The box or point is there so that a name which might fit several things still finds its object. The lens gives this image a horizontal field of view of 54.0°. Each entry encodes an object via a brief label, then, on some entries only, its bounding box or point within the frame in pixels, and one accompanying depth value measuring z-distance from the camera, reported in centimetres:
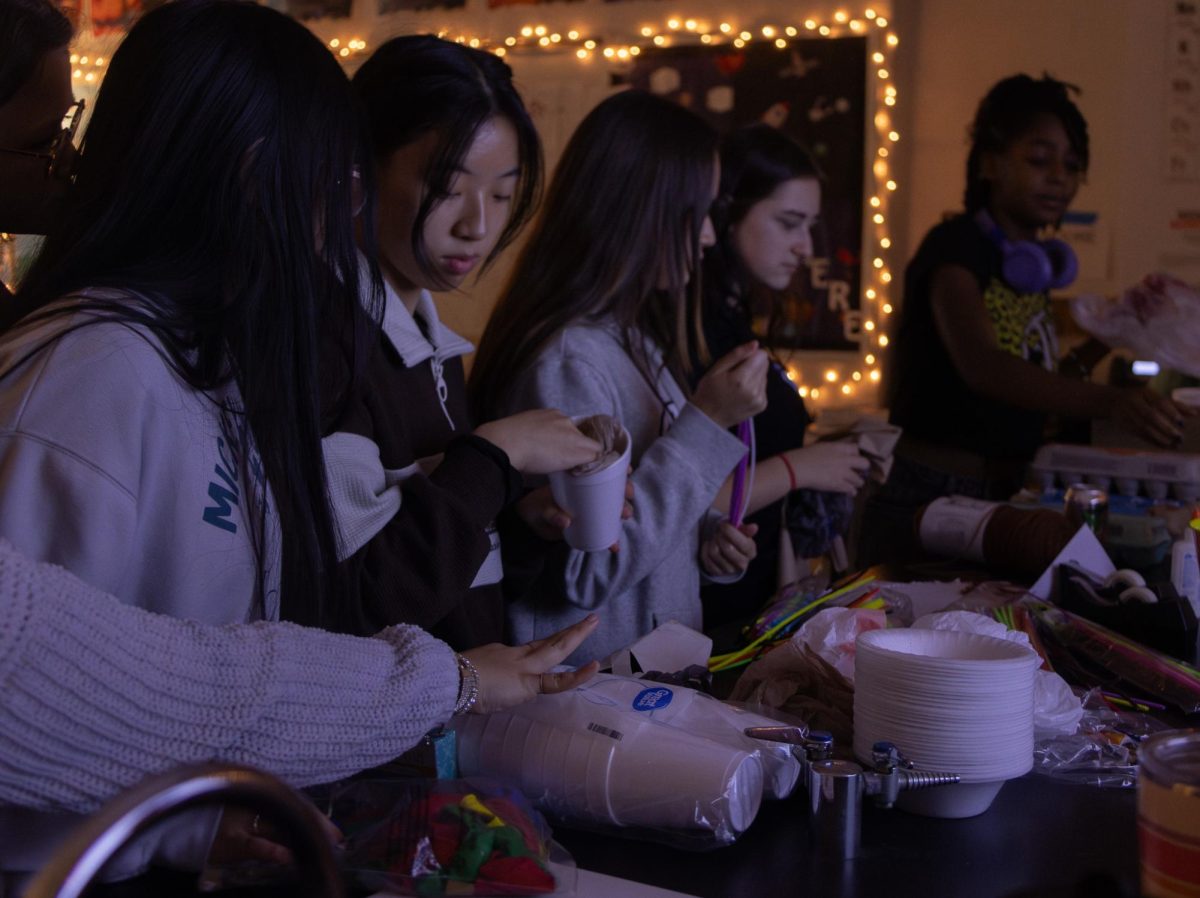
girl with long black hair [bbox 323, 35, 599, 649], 120
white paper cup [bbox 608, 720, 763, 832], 85
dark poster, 385
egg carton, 235
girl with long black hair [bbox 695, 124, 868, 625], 208
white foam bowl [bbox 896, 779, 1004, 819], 93
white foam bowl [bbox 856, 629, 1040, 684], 92
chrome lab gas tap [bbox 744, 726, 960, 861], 86
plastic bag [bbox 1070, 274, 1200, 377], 262
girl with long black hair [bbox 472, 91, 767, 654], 167
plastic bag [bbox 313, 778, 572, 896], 76
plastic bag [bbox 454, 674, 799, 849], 86
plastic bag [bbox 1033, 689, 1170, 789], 104
